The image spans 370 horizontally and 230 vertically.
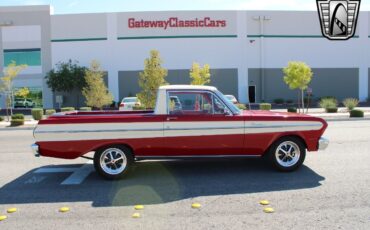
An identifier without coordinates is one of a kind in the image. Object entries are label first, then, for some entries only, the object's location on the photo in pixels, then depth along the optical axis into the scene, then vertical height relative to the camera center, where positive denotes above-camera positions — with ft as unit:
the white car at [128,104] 79.21 -1.15
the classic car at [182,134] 22.11 -2.16
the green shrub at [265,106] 91.50 -2.38
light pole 129.59 +18.86
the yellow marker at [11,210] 17.04 -5.00
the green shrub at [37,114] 79.46 -2.93
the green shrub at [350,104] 92.32 -2.26
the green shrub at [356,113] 72.94 -3.56
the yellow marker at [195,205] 17.21 -4.97
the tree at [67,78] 120.98 +7.00
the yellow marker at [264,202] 17.44 -4.94
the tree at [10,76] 94.84 +6.41
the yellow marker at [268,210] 16.33 -4.99
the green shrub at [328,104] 89.17 -2.18
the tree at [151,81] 66.39 +3.22
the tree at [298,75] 96.22 +5.40
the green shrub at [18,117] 71.98 -3.17
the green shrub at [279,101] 128.16 -1.67
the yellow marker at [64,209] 17.00 -4.99
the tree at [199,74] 100.78 +6.33
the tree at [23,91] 100.09 +2.53
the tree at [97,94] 89.20 +1.25
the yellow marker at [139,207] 17.10 -4.98
